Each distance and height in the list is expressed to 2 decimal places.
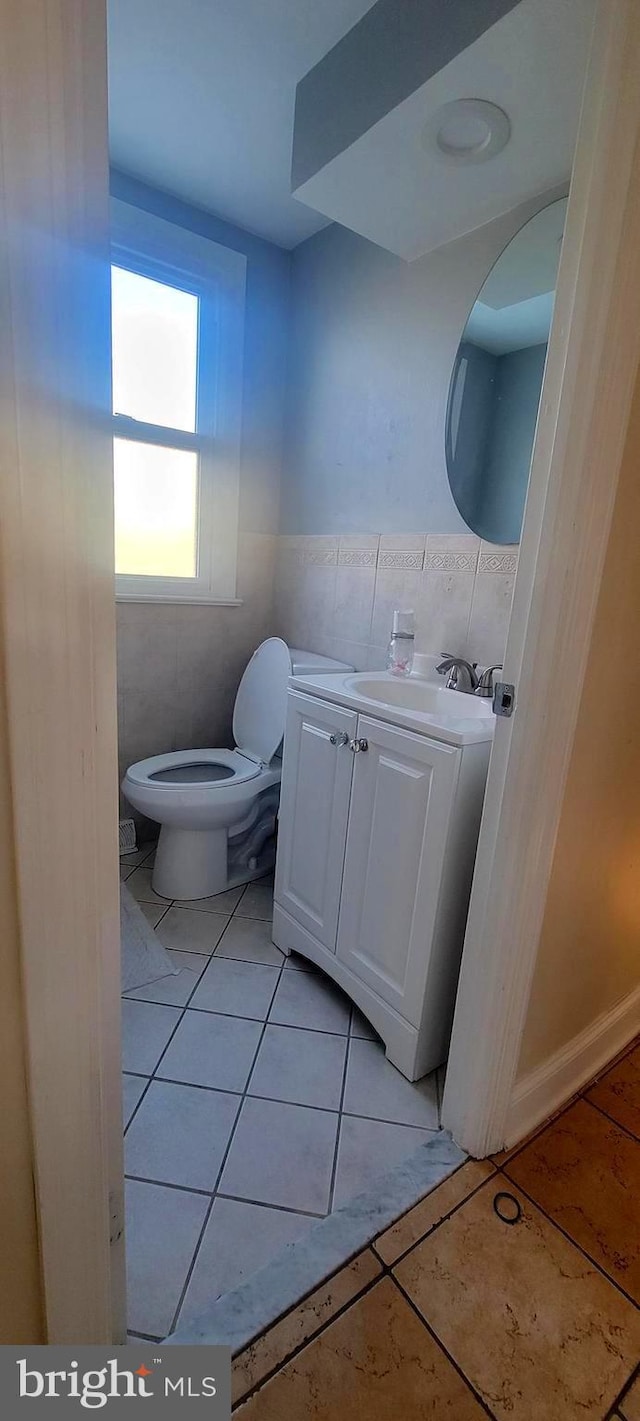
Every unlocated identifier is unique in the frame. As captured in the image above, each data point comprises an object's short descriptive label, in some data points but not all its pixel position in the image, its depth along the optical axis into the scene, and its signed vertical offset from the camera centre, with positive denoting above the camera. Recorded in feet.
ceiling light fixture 3.88 +3.14
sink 3.72 -0.88
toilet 5.81 -2.23
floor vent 7.27 -3.34
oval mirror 4.64 +1.78
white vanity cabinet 3.79 -2.00
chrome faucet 4.97 -0.71
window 6.43 +1.85
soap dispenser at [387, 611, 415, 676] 5.54 -0.55
